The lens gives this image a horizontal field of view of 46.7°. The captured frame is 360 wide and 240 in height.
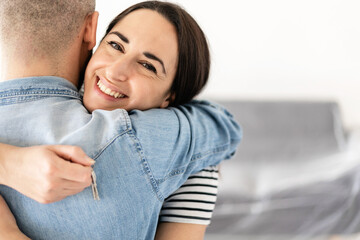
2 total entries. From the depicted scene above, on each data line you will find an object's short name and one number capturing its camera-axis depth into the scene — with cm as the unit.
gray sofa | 257
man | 85
